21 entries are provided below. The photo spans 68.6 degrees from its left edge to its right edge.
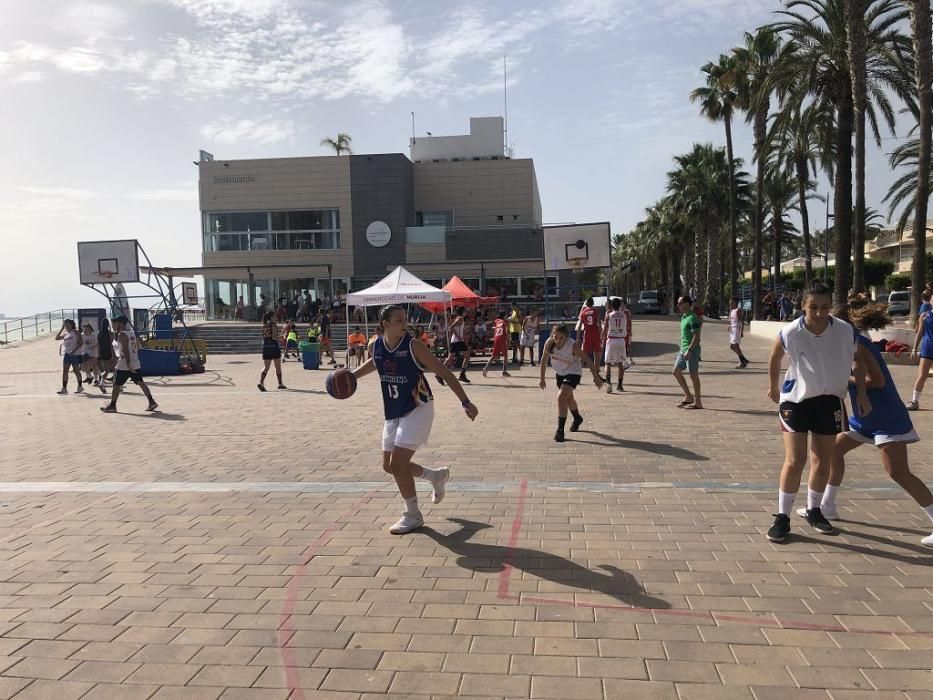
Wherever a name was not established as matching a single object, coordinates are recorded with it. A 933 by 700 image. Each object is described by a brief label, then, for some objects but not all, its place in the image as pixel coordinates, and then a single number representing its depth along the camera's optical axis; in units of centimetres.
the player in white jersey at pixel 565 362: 816
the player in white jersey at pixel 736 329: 1656
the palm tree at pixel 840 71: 1933
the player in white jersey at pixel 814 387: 443
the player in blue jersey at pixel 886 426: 438
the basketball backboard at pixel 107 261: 2552
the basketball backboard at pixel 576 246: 2259
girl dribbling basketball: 493
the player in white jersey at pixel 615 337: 1270
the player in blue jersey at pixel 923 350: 984
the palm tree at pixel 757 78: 3088
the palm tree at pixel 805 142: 2169
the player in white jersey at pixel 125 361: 1136
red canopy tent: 2238
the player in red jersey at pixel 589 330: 1366
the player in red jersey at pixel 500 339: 1770
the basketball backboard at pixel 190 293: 3343
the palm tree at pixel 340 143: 5858
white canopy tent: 1792
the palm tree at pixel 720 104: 3500
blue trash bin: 1969
